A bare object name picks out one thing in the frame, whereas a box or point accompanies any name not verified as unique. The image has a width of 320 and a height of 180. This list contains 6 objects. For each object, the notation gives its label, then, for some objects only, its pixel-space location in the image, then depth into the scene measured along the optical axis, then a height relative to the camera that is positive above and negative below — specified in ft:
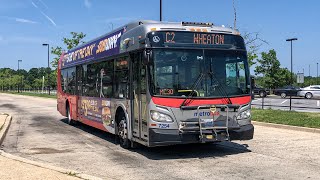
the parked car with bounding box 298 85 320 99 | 147.23 -3.21
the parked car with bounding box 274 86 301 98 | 154.51 -2.99
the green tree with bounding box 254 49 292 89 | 206.28 +6.27
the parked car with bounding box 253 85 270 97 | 156.52 -3.04
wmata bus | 29.22 -0.06
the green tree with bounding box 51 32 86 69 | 149.69 +15.95
